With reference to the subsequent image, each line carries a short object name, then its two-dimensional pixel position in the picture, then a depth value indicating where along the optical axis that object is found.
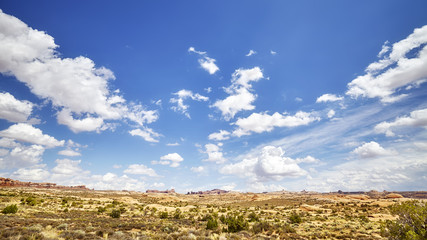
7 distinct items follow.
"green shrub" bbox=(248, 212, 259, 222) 27.01
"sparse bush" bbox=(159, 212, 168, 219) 27.96
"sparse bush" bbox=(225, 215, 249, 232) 19.09
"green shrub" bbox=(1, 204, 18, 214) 21.30
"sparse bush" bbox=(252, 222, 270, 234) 19.34
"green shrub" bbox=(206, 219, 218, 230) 20.04
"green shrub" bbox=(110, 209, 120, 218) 26.15
